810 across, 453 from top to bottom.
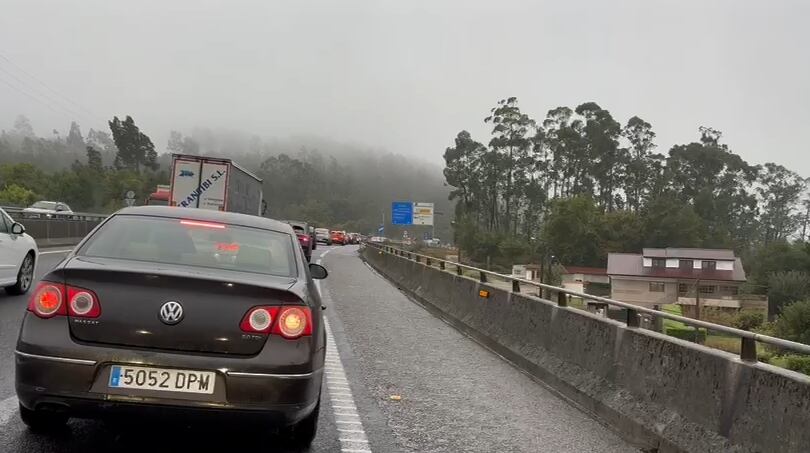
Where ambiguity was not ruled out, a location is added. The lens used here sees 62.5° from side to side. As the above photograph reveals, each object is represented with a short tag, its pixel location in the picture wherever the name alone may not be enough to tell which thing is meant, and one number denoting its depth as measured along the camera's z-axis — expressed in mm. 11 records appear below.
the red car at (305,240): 28123
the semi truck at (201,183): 19984
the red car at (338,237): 76688
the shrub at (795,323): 40222
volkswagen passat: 3508
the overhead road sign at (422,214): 63812
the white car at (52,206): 42812
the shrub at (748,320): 41675
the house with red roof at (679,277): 56781
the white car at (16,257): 10070
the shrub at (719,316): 39975
